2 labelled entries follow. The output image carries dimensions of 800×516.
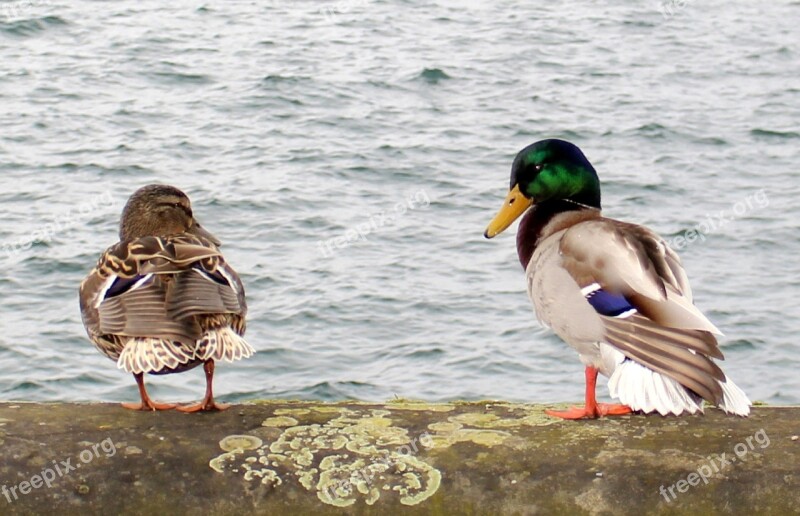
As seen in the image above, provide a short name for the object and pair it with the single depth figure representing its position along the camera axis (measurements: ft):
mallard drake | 21.96
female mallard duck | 24.32
